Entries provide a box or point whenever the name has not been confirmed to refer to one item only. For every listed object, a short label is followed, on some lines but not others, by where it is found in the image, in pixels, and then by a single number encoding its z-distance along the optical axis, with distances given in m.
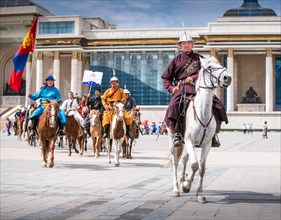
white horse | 8.40
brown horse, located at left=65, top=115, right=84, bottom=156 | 19.80
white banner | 21.58
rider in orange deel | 15.66
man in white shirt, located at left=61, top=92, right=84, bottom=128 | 19.89
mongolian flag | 20.17
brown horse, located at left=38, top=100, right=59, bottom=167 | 14.73
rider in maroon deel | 9.05
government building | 69.00
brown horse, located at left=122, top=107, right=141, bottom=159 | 19.20
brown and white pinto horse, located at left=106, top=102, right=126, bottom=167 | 15.66
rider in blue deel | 15.27
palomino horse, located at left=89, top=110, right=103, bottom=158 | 19.06
